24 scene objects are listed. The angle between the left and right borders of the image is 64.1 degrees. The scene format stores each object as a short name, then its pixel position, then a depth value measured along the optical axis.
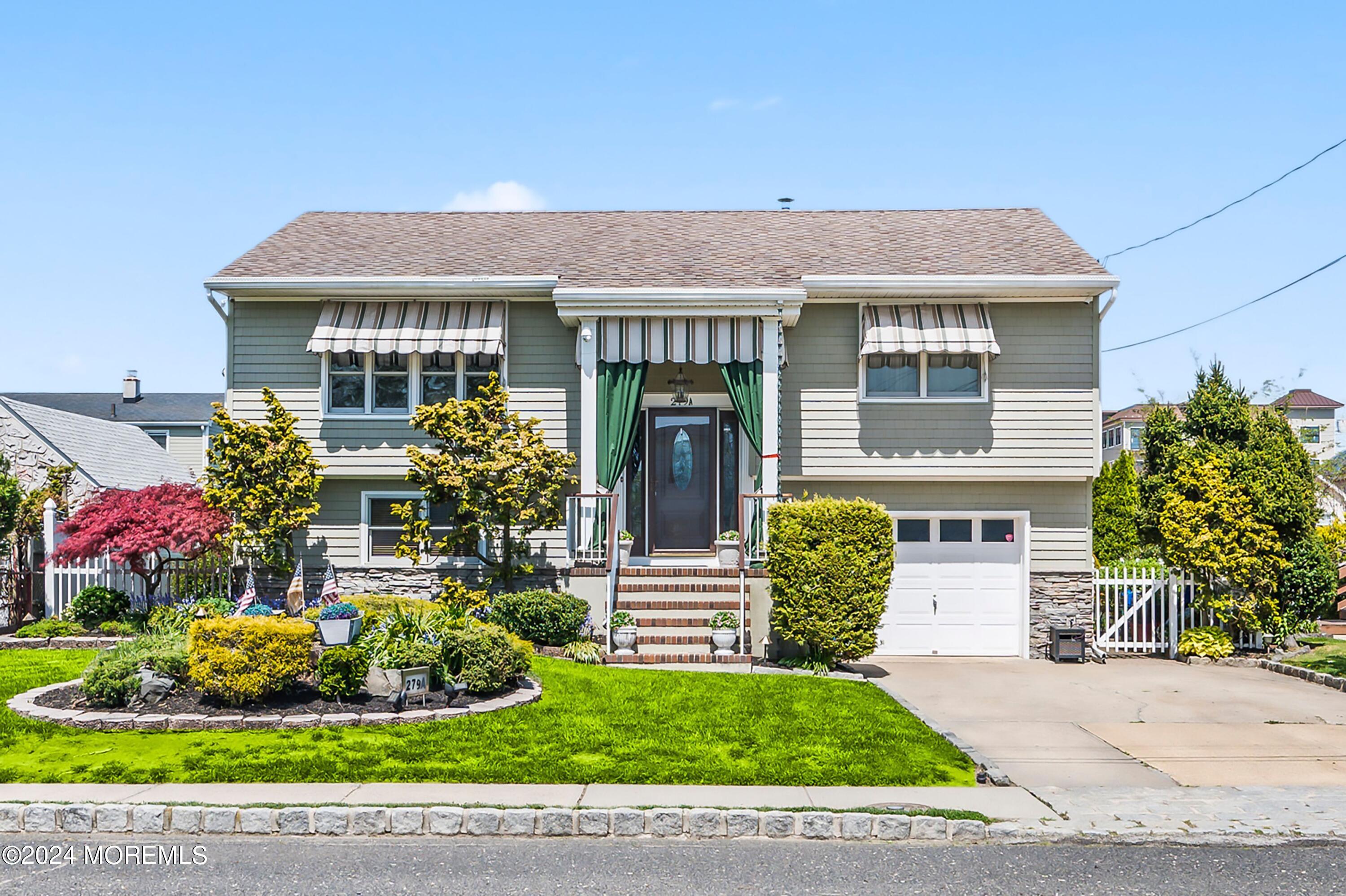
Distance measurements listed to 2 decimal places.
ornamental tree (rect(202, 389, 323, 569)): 14.68
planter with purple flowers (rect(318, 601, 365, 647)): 9.67
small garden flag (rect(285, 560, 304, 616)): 11.69
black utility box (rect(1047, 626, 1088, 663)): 15.17
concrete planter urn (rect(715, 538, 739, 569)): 14.42
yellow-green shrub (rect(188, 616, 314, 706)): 9.15
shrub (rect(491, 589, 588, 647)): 13.23
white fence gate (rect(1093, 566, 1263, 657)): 15.31
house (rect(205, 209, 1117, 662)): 15.42
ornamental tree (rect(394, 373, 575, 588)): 14.33
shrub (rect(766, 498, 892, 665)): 12.66
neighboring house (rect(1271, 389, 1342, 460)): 18.00
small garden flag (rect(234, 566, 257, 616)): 10.52
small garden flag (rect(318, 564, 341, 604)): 10.47
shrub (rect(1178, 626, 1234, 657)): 14.74
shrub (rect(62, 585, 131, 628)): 14.60
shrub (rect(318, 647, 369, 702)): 9.38
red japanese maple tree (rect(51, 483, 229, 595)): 14.09
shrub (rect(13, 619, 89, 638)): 14.30
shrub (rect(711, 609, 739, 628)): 13.34
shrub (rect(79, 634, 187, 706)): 9.20
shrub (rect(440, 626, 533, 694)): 9.84
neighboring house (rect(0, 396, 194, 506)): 19.62
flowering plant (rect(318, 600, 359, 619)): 9.71
